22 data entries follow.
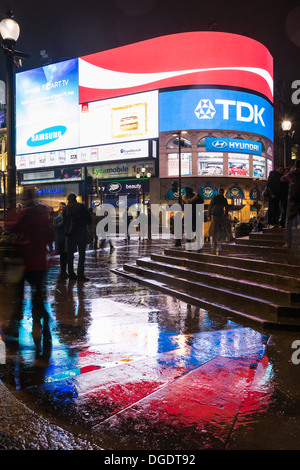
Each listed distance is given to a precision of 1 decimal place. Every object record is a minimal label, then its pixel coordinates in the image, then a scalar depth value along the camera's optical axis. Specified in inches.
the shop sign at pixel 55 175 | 1989.4
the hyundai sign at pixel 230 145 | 1713.8
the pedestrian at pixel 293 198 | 293.9
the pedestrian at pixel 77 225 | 359.9
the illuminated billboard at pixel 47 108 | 1955.0
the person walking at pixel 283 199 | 434.6
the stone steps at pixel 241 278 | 217.9
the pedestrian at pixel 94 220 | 640.4
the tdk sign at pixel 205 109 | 1691.7
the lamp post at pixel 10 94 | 278.7
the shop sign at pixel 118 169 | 1791.3
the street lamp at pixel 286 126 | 603.4
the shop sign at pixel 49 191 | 2091.5
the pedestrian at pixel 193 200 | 435.2
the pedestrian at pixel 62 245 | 391.2
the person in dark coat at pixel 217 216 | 439.5
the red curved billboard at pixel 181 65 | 1701.5
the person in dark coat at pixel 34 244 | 192.2
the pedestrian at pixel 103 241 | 644.0
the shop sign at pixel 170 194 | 1759.4
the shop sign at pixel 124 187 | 1814.7
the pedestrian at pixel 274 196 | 434.9
